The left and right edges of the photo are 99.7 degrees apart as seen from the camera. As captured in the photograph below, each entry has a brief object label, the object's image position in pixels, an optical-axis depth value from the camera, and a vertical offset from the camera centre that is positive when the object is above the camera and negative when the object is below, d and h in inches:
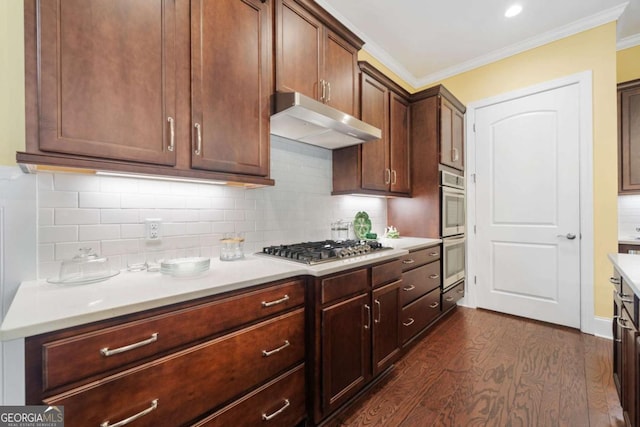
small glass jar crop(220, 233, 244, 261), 68.5 -9.1
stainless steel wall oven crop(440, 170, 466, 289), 117.1 -7.2
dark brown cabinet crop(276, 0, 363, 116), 69.6 +45.3
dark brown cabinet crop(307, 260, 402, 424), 58.2 -29.6
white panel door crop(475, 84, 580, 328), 109.4 +2.1
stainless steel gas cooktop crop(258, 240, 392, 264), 64.9 -10.3
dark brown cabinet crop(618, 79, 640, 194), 114.3 +30.6
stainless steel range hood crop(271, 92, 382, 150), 64.7 +24.5
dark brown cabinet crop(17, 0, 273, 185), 39.3 +22.8
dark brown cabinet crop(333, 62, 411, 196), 97.9 +23.9
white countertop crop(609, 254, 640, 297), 44.0 -11.8
